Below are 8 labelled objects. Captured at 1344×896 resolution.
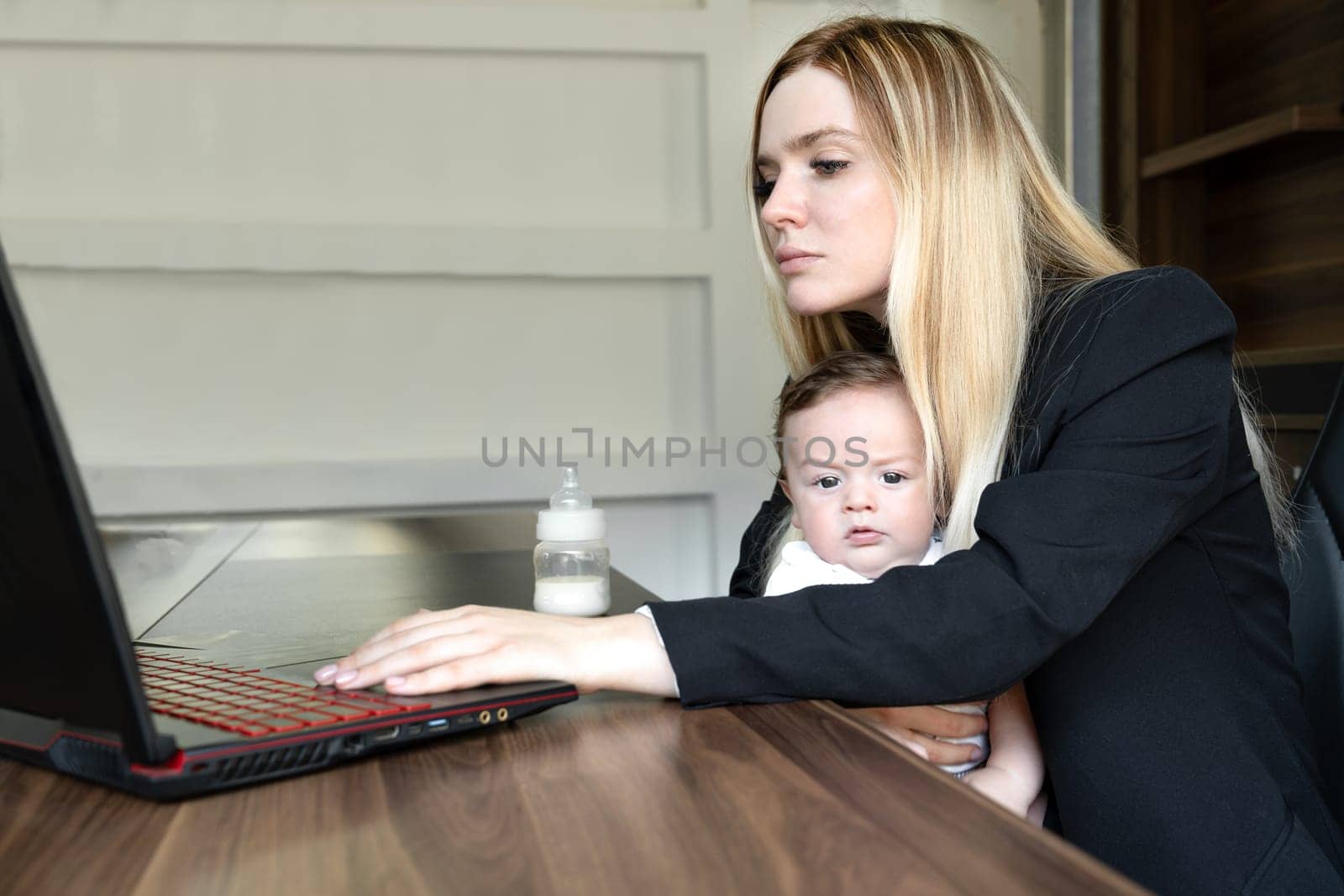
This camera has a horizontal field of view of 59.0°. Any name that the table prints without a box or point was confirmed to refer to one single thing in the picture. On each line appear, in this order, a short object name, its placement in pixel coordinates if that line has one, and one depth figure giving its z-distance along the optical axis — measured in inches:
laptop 20.5
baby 49.7
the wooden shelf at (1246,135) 72.7
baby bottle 44.3
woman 32.6
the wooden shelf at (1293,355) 74.4
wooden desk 19.7
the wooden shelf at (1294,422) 77.7
